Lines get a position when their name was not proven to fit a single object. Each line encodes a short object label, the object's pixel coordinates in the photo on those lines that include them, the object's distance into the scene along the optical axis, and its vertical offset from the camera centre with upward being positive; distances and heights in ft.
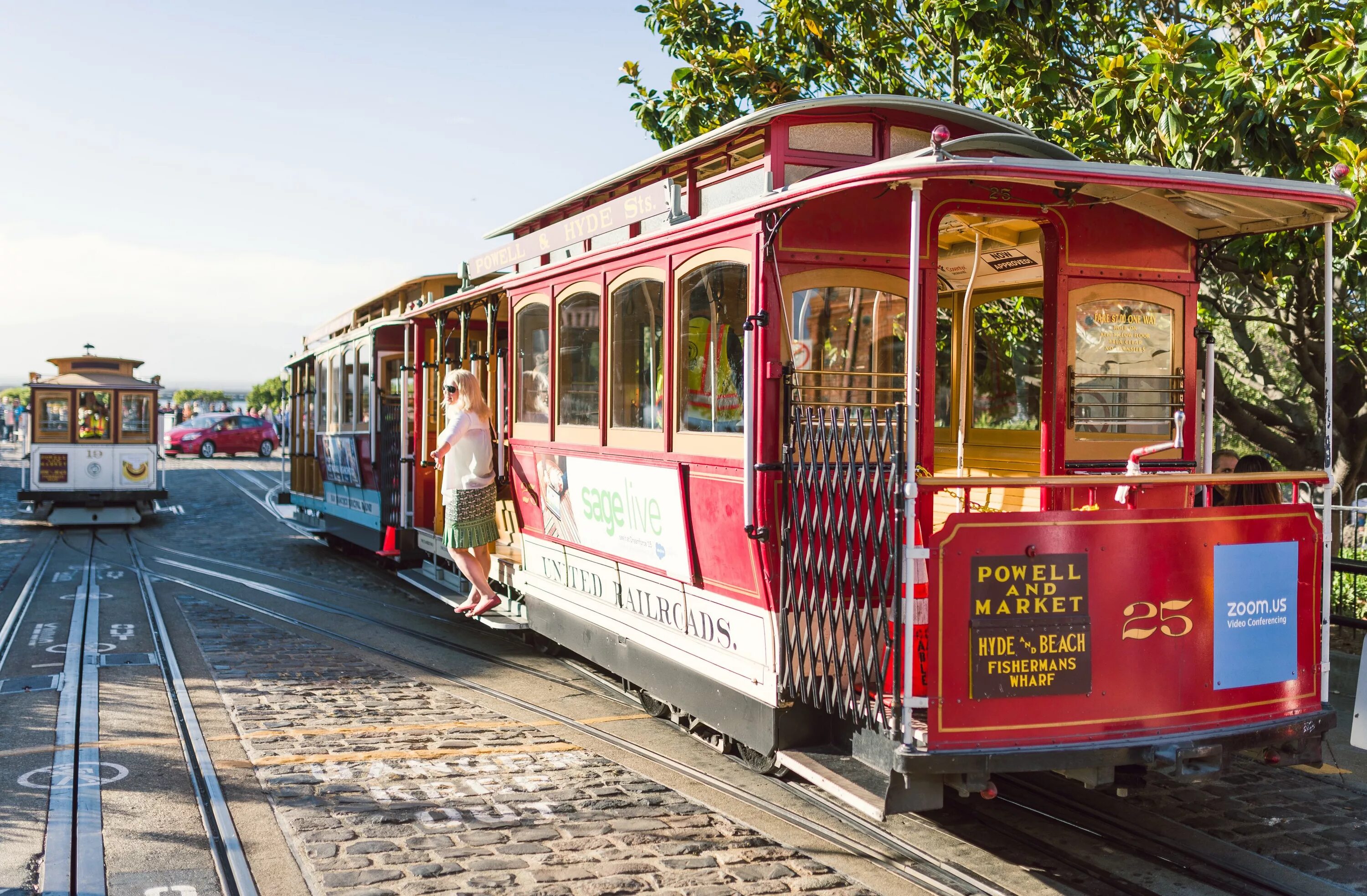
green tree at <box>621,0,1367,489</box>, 28.22 +9.36
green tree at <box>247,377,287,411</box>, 327.06 +10.26
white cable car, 65.21 -1.06
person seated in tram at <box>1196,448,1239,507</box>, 24.12 -0.73
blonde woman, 29.96 -1.33
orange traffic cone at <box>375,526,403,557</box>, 40.96 -4.10
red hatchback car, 129.39 -0.71
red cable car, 15.85 -0.64
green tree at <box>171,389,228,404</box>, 386.73 +11.47
